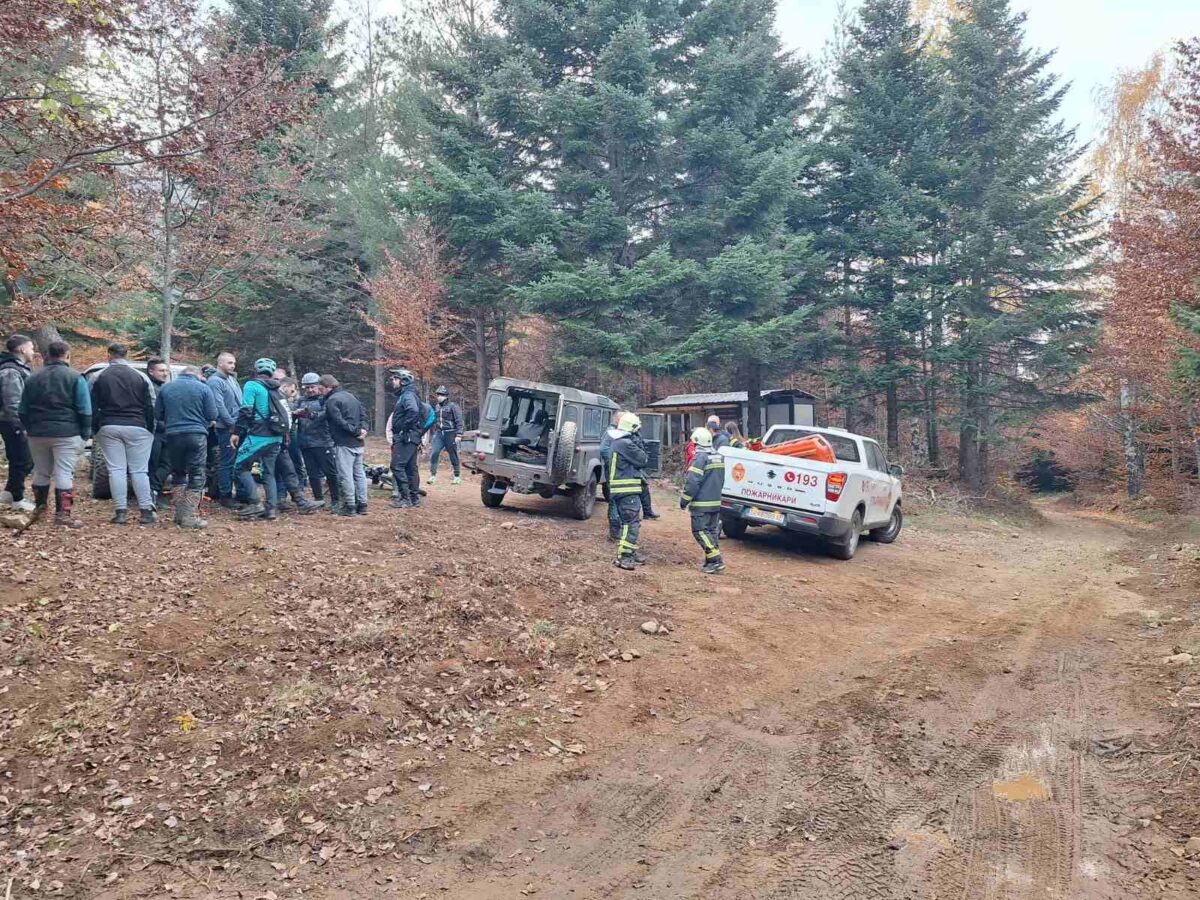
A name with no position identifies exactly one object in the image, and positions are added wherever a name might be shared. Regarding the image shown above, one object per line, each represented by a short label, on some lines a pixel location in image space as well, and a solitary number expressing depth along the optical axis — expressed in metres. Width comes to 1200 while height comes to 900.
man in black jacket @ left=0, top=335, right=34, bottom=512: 7.31
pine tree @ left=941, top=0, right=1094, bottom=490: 21.08
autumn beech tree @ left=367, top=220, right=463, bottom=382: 21.19
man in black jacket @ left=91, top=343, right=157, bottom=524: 7.34
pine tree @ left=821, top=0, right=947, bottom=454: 22.03
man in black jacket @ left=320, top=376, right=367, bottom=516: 9.41
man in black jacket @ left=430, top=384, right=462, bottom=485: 14.98
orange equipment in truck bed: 11.09
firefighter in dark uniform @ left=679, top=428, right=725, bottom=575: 8.80
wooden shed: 23.00
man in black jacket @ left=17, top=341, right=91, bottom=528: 6.87
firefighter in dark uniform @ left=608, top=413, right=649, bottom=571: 8.87
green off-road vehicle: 11.35
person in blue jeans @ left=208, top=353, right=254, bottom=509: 8.28
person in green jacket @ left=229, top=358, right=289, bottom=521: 8.52
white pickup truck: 9.95
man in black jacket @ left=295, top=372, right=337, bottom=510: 9.56
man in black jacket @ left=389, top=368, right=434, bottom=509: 10.52
